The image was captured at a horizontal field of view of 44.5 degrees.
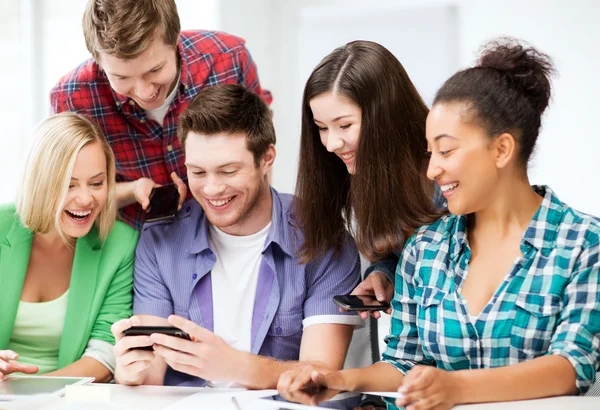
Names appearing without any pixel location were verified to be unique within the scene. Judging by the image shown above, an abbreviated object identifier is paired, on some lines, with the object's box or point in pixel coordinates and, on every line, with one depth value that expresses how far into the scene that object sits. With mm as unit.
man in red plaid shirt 2230
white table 1467
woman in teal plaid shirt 1539
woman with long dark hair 1999
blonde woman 2145
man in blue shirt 2119
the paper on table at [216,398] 1561
